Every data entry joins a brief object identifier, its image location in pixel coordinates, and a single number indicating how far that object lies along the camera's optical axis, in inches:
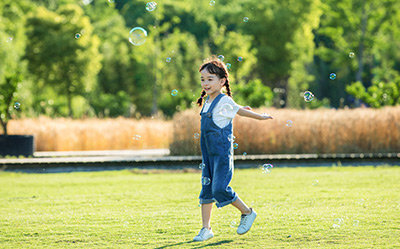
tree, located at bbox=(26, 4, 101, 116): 2302.2
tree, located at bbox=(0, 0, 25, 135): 1105.3
